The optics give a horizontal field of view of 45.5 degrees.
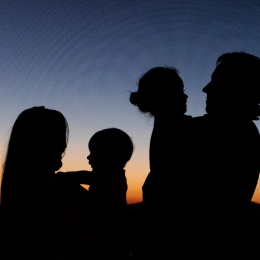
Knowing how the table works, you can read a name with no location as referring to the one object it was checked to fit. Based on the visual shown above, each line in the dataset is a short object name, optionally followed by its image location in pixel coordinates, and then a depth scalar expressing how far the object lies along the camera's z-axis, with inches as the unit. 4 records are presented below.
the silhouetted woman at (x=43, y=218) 51.1
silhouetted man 59.7
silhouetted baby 84.2
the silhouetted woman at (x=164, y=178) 60.1
